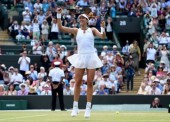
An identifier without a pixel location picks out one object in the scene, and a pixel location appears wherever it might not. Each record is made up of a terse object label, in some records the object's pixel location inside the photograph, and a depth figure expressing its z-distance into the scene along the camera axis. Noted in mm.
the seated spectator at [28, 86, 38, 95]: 26652
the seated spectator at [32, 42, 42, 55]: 30859
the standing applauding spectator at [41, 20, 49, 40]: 32969
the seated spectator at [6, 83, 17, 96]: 26203
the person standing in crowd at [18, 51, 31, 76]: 29172
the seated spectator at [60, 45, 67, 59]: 30175
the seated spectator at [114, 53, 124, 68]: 29967
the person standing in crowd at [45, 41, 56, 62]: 30250
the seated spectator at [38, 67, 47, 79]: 27938
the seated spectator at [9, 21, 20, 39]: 33125
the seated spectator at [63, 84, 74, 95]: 26378
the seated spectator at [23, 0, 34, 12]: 35469
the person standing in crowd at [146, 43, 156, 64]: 31859
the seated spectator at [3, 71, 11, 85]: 27594
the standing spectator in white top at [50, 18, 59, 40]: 33375
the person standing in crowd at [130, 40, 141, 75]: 31808
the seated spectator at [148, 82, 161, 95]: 26781
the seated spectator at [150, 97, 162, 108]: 25016
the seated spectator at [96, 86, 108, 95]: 26953
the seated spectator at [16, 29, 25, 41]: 32938
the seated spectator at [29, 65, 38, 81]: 28000
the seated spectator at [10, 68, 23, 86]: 27375
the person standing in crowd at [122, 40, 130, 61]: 31562
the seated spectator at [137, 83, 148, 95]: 27078
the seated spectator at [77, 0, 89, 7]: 36844
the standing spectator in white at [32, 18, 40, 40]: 32812
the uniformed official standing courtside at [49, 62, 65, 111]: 22406
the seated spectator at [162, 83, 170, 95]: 26825
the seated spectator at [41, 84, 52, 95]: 26416
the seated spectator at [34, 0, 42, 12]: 34938
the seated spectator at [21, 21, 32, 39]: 33000
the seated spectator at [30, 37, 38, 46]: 31891
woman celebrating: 15508
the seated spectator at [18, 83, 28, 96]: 26328
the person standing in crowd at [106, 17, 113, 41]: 35319
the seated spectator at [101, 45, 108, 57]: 30306
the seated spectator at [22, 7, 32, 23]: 33719
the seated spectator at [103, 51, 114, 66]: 29773
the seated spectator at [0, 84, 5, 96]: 26016
